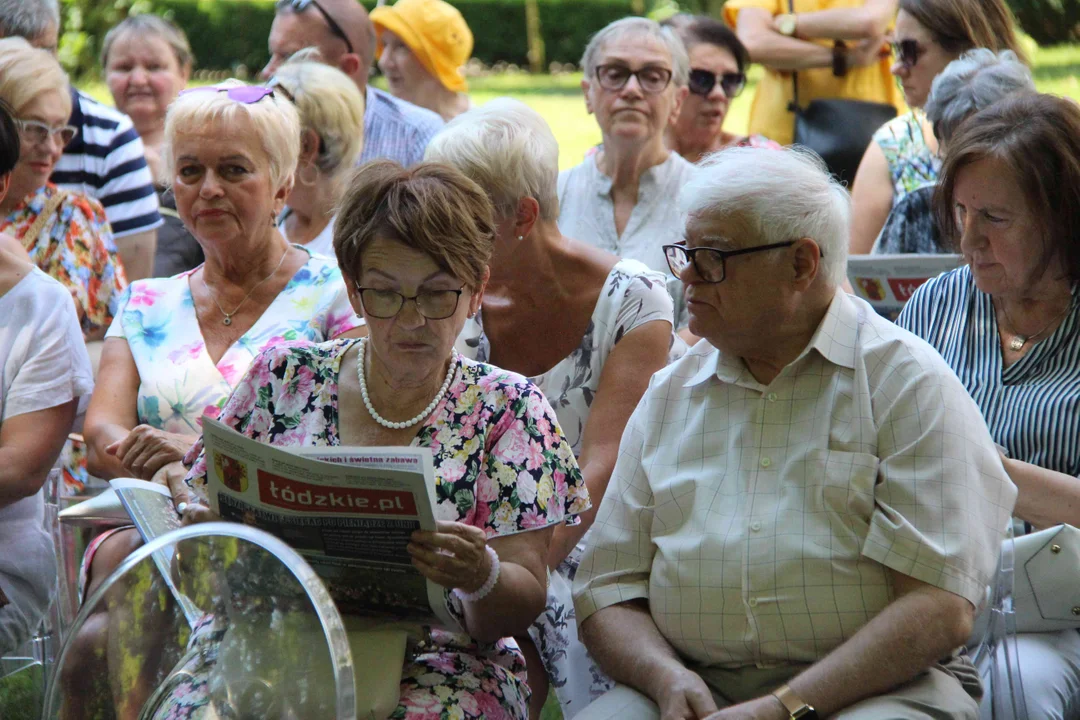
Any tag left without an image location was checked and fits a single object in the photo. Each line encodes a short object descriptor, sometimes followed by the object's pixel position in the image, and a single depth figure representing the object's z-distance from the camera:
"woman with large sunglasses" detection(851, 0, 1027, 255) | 9.53
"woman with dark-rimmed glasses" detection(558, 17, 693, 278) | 9.91
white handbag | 5.37
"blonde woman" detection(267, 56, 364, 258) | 9.42
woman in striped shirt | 6.19
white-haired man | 4.91
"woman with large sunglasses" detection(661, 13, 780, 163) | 11.60
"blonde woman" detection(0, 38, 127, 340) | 8.54
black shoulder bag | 11.80
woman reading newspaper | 5.21
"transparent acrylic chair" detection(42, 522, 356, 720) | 4.20
